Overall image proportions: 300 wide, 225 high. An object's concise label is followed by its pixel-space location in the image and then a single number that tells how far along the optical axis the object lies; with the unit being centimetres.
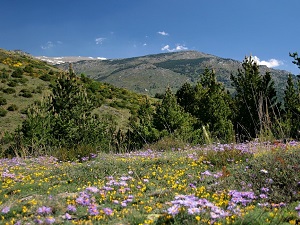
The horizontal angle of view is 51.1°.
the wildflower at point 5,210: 480
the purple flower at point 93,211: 459
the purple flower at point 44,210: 479
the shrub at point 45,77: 4384
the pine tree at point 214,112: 2500
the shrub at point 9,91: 3642
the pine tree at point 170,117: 2212
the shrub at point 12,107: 3220
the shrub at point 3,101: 3304
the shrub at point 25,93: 3625
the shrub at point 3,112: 3055
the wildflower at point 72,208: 498
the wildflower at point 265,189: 535
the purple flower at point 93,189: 578
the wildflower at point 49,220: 424
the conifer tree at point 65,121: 2050
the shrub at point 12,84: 3809
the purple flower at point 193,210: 392
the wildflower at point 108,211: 460
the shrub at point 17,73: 4166
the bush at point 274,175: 527
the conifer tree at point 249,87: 2662
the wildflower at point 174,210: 400
